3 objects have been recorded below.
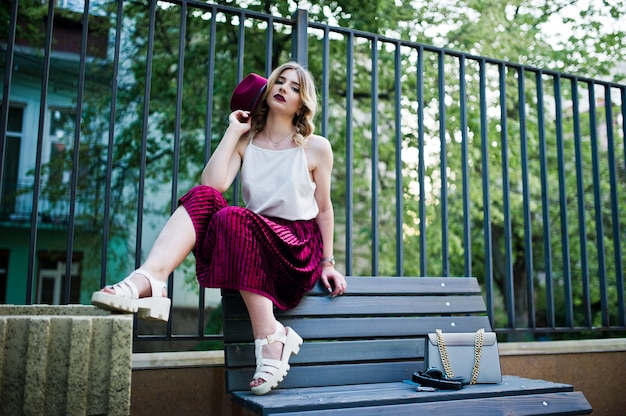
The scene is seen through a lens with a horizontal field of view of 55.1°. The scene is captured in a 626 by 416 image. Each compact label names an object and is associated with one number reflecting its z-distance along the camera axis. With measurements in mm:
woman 2100
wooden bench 2031
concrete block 1574
